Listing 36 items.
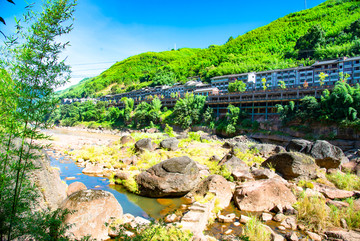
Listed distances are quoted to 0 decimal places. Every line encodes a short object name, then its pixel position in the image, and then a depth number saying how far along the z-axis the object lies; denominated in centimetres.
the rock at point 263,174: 1247
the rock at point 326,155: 1513
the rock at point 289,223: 813
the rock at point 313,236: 728
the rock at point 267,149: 2015
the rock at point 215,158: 1686
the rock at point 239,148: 1881
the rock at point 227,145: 2389
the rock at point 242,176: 1255
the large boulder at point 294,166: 1299
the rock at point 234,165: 1403
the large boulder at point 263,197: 959
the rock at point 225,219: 857
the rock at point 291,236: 718
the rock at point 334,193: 1042
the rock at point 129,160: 1699
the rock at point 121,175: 1309
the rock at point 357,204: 885
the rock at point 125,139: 2581
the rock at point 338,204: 920
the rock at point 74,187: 961
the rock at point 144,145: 2018
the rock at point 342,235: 685
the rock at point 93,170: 1566
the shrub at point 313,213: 793
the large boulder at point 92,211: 678
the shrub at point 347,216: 784
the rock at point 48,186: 757
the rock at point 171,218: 828
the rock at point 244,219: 839
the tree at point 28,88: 416
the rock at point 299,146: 1699
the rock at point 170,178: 1091
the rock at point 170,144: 2097
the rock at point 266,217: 864
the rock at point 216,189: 1010
